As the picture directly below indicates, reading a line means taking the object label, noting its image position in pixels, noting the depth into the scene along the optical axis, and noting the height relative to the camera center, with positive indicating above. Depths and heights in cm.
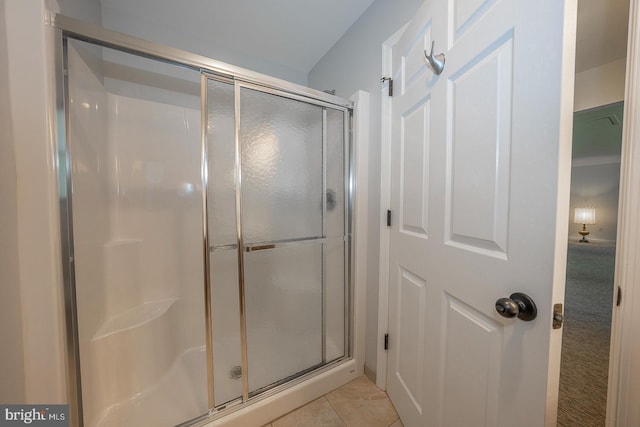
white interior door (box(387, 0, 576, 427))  52 +0
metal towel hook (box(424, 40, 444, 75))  83 +55
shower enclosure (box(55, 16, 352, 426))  102 -16
